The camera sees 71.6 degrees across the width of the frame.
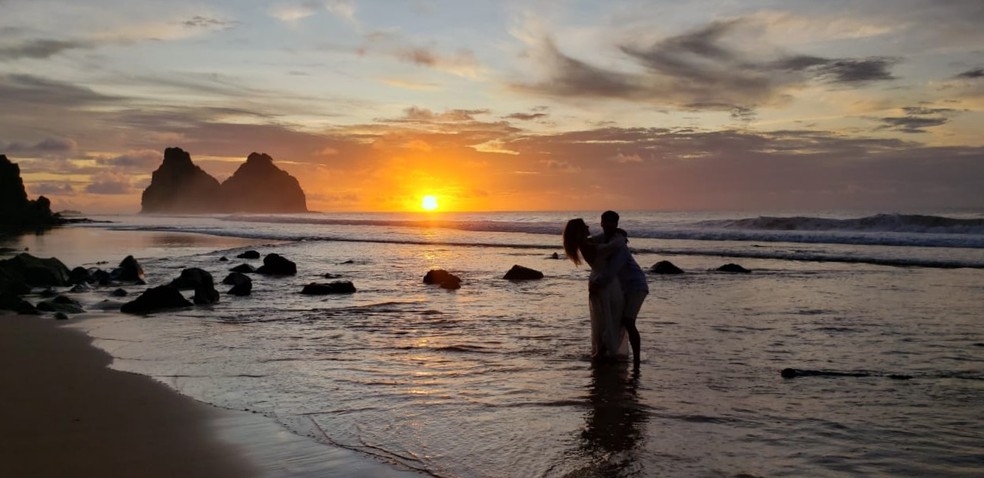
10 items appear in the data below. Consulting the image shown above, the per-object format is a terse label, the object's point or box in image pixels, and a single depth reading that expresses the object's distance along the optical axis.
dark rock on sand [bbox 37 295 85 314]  13.34
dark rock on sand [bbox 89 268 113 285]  18.95
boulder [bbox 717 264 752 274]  22.08
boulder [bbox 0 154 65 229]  76.75
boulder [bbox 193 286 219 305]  14.89
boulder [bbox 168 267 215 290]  17.17
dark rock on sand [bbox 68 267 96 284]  18.64
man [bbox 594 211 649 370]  9.09
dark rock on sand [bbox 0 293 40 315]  12.98
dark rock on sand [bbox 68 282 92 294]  16.96
